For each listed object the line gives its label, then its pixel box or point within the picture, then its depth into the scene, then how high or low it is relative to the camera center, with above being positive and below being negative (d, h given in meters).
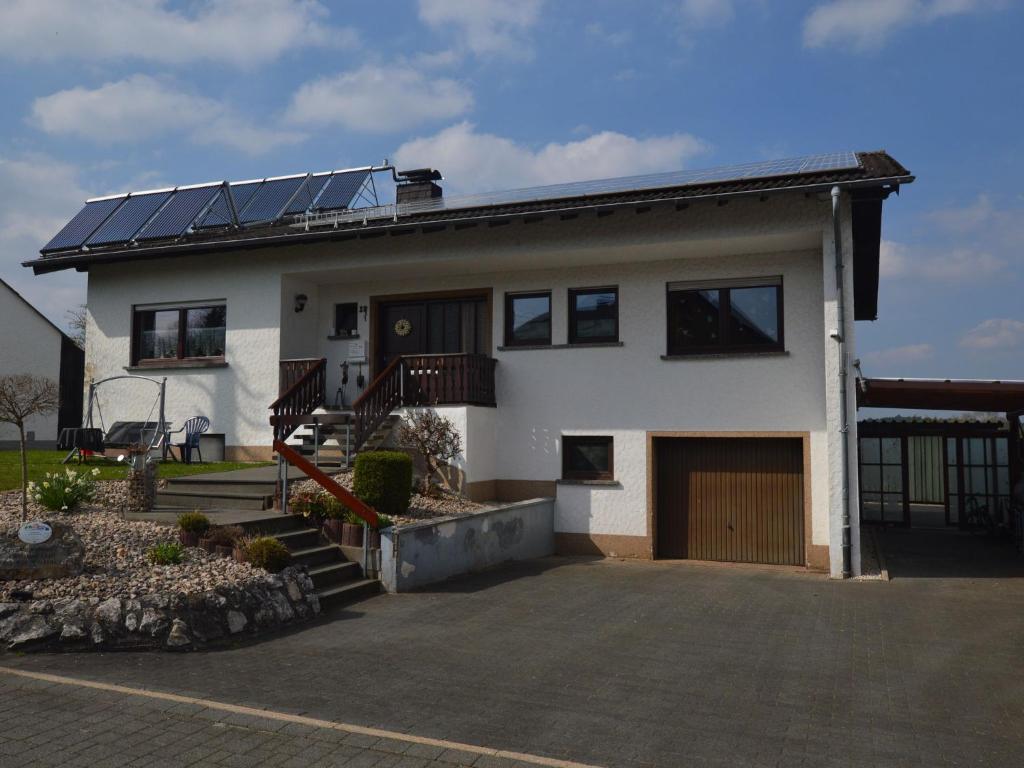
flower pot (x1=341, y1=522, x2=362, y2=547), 10.57 -1.40
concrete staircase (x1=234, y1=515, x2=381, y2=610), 9.63 -1.66
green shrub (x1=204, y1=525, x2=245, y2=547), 9.42 -1.25
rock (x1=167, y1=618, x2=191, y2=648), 7.45 -1.89
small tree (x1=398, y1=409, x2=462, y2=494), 14.21 -0.27
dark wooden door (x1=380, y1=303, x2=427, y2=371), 16.73 +1.89
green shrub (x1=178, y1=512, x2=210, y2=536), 9.49 -1.12
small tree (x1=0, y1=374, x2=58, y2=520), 11.71 +0.42
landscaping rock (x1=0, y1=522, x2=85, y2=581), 7.84 -1.25
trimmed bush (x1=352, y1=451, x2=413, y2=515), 11.59 -0.79
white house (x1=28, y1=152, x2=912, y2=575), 13.34 +1.72
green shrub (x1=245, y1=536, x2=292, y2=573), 9.04 -1.41
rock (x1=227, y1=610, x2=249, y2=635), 7.96 -1.88
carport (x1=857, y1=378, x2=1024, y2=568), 18.28 -1.08
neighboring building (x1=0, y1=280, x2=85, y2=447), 30.69 +2.66
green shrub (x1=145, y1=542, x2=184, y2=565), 8.75 -1.36
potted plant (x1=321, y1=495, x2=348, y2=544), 10.70 -1.20
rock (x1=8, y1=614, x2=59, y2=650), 7.15 -1.78
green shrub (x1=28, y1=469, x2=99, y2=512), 10.49 -0.84
